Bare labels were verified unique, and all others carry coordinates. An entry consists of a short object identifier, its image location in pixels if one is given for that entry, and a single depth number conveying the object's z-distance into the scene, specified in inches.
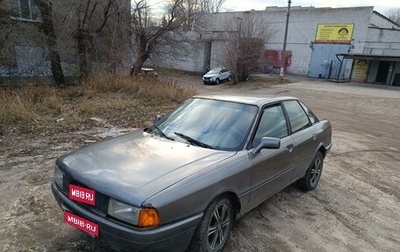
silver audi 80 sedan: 90.3
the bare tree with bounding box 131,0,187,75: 709.3
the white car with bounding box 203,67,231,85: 1154.7
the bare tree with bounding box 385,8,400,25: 2375.7
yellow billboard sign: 1225.4
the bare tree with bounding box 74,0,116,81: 513.7
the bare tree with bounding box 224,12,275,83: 1072.8
